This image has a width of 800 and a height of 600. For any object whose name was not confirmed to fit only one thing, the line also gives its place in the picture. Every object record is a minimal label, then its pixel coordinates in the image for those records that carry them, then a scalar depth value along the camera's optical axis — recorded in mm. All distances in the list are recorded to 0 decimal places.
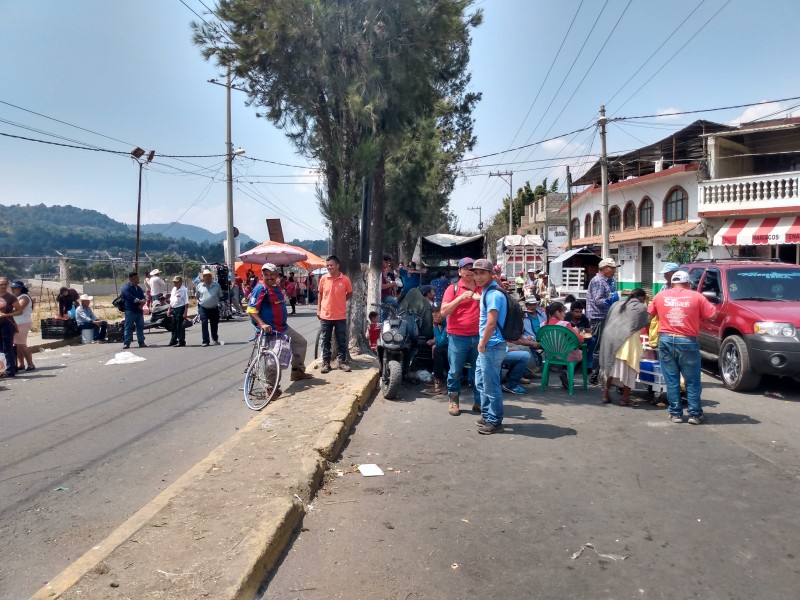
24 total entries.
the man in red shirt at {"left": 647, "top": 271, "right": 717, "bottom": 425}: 7051
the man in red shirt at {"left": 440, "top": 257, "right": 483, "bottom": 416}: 7259
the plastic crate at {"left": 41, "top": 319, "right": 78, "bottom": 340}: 15086
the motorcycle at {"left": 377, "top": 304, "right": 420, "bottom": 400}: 8234
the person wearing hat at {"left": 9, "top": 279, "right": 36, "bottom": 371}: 11148
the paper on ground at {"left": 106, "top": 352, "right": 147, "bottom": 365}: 11984
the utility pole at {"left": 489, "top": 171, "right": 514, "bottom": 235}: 54203
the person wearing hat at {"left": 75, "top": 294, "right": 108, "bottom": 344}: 15250
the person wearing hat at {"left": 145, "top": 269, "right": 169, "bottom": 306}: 19516
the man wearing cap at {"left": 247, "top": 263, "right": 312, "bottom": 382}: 8241
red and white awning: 21391
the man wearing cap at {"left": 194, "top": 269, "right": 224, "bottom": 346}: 13723
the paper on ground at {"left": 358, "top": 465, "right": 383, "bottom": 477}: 5426
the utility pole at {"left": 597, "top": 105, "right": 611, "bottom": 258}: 26109
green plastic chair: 8602
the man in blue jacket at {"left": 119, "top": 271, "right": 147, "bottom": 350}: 13742
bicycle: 8016
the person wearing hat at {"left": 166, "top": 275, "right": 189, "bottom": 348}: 14281
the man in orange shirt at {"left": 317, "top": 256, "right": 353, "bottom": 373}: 9141
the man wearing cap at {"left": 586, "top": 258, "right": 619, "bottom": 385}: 9477
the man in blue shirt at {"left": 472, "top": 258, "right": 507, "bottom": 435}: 6535
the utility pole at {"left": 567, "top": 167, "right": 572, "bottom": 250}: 36906
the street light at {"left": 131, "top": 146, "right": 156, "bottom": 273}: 26984
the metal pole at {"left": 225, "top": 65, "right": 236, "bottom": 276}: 27211
